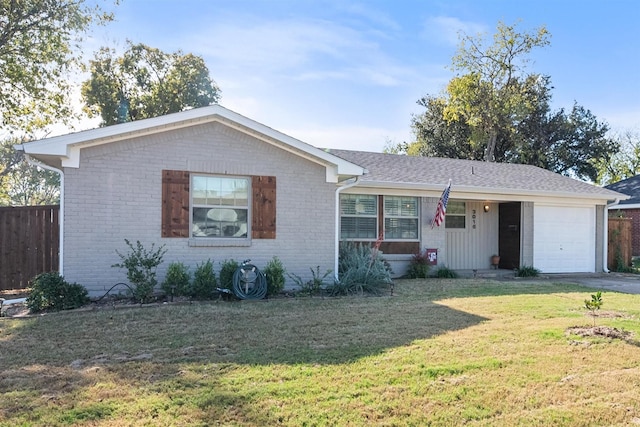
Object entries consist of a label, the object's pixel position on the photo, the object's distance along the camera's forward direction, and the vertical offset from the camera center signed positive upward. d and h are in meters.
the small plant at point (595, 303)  6.36 -1.06
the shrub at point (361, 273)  10.02 -1.08
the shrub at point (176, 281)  8.64 -1.10
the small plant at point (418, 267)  12.95 -1.19
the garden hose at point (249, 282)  8.93 -1.16
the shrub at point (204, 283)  8.82 -1.15
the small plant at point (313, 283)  9.84 -1.28
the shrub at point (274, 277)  9.33 -1.08
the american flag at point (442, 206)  12.63 +0.51
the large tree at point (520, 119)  29.41 +6.84
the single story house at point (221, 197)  8.56 +0.57
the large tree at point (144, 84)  27.14 +8.42
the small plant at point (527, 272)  14.19 -1.42
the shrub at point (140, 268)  8.26 -0.83
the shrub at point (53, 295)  7.72 -1.24
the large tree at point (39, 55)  15.73 +6.13
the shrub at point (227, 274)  9.05 -1.00
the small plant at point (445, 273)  13.25 -1.39
